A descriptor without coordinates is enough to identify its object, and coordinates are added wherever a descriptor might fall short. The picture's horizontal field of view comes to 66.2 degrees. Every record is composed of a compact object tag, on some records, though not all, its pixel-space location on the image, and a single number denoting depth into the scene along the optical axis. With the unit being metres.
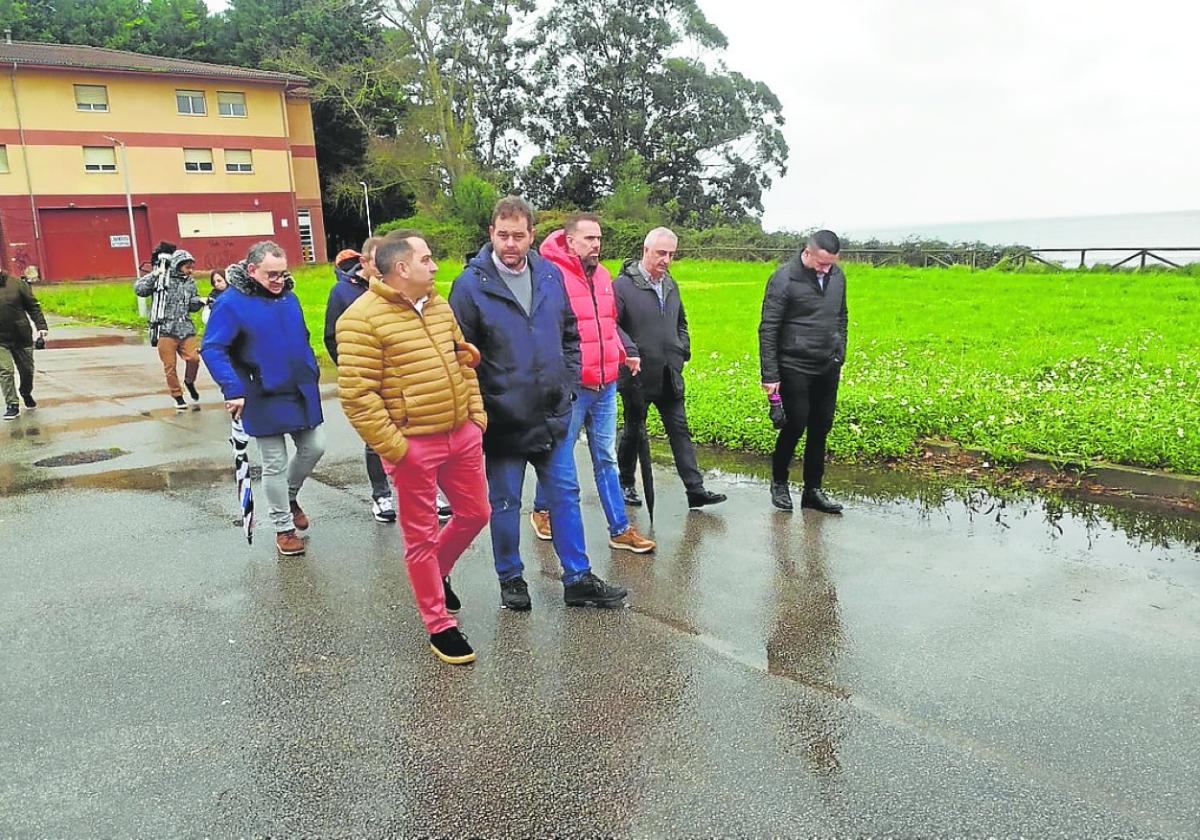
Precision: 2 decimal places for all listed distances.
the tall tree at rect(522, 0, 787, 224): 48.81
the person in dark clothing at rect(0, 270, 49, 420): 10.02
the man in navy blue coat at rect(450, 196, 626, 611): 4.37
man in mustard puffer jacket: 3.89
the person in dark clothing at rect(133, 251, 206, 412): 10.00
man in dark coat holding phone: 5.97
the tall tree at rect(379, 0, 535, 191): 43.94
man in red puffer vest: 5.14
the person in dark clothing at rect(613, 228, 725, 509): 5.95
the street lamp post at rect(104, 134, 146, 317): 38.10
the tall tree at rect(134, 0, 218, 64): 51.12
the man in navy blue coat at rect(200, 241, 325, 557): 5.27
